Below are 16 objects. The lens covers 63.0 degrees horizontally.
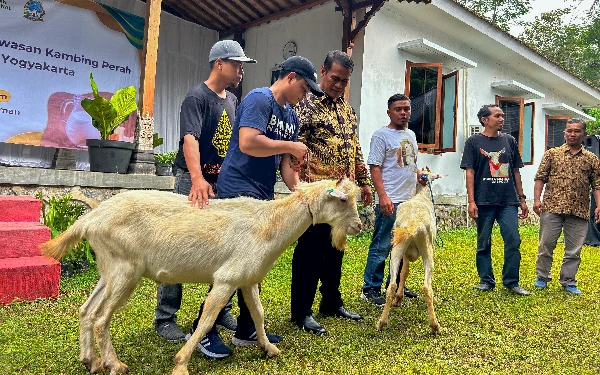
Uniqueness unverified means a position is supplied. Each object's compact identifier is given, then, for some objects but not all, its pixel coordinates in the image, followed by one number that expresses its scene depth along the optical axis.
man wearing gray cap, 3.21
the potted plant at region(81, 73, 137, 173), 6.84
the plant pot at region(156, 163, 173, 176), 8.09
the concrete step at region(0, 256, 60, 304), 4.19
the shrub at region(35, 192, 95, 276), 5.36
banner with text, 8.71
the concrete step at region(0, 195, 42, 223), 5.35
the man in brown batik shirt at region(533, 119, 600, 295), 5.54
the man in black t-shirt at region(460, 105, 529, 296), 5.23
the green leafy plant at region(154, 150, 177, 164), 8.39
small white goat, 3.86
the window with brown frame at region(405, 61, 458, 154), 10.54
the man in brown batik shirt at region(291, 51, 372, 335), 3.78
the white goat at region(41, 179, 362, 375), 2.76
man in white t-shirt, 4.66
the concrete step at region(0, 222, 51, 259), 4.57
